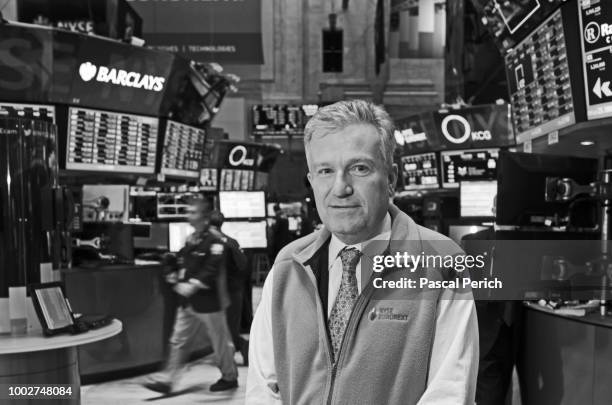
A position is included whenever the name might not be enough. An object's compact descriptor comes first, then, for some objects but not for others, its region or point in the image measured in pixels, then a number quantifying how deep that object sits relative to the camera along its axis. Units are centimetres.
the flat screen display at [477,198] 938
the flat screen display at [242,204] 1015
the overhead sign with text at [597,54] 365
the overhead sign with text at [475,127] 995
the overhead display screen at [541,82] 411
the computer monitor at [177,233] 866
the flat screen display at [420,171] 1091
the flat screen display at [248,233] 1002
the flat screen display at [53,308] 355
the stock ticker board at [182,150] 804
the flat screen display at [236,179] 1423
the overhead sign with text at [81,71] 629
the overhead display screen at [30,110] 639
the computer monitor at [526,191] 371
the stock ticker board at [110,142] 697
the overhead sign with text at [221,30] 817
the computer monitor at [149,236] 874
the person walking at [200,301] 600
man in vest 152
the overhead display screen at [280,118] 1722
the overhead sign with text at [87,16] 718
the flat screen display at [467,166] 1010
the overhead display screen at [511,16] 425
